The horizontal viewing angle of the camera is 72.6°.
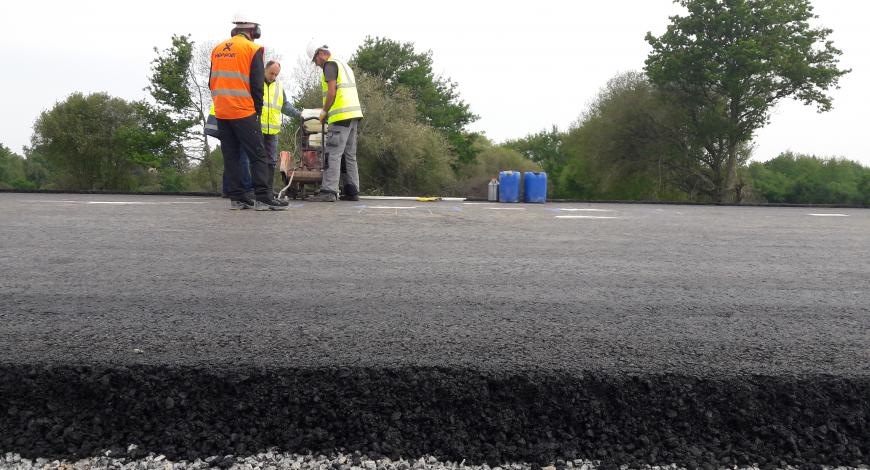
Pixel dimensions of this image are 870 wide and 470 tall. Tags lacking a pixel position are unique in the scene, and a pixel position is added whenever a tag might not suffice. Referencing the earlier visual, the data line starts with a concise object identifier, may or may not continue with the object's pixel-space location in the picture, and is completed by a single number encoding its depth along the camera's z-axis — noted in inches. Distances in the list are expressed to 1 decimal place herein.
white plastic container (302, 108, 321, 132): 405.1
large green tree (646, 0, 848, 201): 1216.2
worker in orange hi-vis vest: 262.5
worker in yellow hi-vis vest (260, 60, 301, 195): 343.1
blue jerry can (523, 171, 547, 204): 521.0
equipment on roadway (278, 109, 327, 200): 404.8
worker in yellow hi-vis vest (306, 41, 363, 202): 351.9
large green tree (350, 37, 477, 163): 1699.1
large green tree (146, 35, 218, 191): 1417.3
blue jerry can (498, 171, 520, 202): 534.6
